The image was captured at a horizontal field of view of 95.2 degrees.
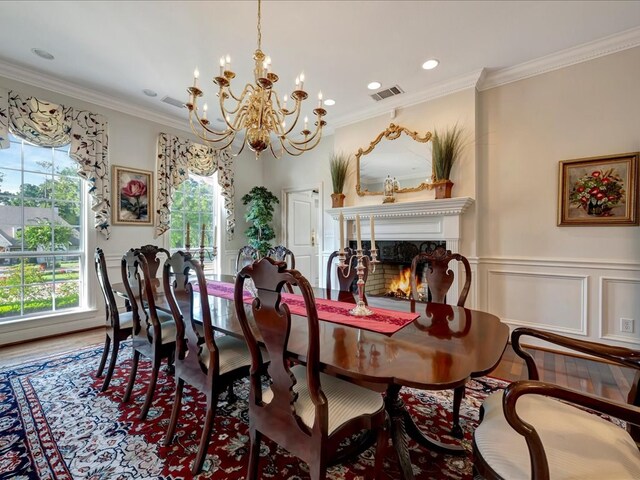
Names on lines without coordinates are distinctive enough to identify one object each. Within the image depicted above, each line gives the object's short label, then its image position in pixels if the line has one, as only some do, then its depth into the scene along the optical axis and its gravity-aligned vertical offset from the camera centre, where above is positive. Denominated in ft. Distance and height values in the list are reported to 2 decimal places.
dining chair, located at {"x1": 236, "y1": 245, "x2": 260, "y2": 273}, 10.65 -0.60
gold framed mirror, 12.01 +3.37
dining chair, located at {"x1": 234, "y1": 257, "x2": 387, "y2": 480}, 3.43 -2.22
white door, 17.99 +0.56
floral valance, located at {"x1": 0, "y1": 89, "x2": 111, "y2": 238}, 10.18 +3.95
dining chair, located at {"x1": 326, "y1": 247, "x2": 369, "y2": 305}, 7.51 -1.18
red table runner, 4.81 -1.41
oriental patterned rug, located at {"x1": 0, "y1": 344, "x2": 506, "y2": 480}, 4.82 -3.84
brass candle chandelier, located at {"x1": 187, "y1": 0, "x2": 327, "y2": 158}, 6.80 +3.31
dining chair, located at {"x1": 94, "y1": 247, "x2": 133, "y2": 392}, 7.32 -2.30
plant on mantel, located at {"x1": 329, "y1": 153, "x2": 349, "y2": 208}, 14.05 +3.02
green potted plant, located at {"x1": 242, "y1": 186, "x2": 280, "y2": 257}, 16.47 +1.23
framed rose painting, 12.73 +1.90
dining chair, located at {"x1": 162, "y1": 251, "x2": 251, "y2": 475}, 4.91 -2.20
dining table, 3.19 -1.44
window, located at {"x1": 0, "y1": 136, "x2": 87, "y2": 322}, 10.60 +0.25
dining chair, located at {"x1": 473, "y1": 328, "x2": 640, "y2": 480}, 2.66 -2.19
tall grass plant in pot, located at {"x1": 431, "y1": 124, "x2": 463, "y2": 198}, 10.99 +3.17
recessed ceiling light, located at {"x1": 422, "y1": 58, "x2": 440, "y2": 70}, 9.88 +6.07
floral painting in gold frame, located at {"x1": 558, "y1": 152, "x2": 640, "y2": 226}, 8.69 +1.57
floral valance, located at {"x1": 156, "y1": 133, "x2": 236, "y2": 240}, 13.96 +3.67
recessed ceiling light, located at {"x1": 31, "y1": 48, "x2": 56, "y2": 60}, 9.46 +6.06
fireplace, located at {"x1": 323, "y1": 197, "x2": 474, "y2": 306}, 10.98 +0.49
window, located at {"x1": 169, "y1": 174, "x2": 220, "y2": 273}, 15.17 +1.41
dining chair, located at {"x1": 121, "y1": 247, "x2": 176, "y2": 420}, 6.10 -2.11
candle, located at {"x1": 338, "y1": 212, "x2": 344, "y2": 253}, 5.06 +0.09
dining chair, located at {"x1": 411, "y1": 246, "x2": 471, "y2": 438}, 6.75 -0.79
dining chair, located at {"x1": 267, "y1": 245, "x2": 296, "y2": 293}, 9.88 -0.48
